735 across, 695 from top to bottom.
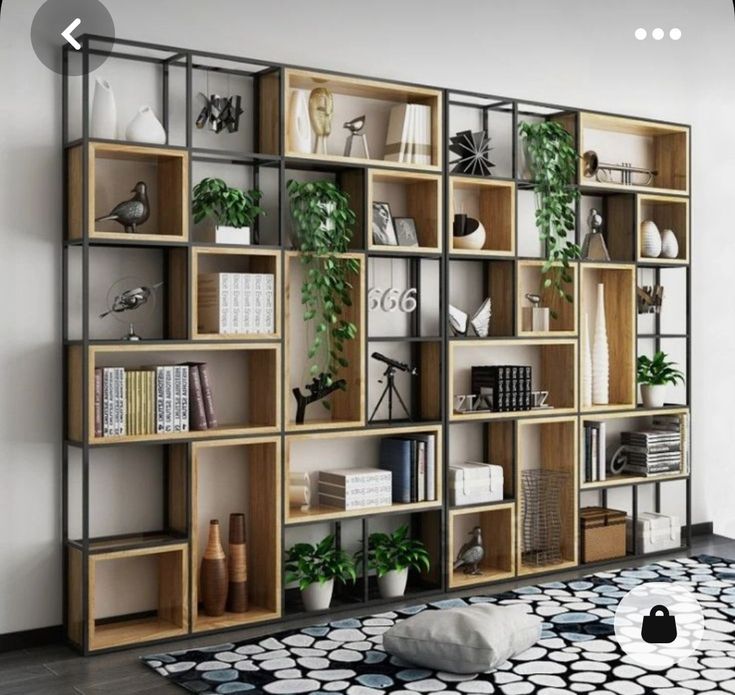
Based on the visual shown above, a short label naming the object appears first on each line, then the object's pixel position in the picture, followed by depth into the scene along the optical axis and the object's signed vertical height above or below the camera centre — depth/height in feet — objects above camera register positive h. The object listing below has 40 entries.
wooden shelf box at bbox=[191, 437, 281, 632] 15.58 -2.05
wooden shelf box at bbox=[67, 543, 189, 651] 14.25 -3.14
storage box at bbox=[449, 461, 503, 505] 17.51 -1.92
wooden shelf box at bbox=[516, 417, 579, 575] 18.63 -1.73
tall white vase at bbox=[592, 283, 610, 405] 19.58 -0.05
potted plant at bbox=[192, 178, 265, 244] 15.10 +2.08
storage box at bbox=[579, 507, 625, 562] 19.06 -2.97
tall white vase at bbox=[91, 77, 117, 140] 14.32 +3.20
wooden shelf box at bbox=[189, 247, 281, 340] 14.88 +1.18
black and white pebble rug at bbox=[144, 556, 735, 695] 12.61 -3.63
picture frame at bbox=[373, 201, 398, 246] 16.86 +2.03
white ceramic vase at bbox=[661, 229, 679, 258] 20.24 +2.09
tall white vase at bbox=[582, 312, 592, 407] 19.36 -0.14
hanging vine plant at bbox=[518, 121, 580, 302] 18.26 +2.87
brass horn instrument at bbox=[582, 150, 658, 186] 19.43 +3.38
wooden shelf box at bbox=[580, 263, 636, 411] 19.71 +0.72
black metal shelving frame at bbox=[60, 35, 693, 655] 14.07 +1.67
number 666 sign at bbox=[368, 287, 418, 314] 17.22 +0.96
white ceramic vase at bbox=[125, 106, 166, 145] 14.53 +3.04
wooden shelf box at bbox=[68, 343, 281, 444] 14.23 -0.23
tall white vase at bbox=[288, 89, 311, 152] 16.05 +3.40
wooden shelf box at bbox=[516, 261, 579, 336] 18.76 +1.02
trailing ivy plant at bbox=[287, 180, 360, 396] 15.81 +1.44
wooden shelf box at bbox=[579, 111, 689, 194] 19.89 +3.93
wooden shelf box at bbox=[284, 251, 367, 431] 16.47 +0.11
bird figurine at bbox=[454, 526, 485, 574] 17.79 -3.07
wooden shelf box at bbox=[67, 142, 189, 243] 14.15 +2.32
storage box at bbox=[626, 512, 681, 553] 19.85 -3.06
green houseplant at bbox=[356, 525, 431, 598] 16.74 -2.97
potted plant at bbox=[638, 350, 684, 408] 20.08 -0.33
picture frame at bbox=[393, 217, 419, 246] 17.19 +1.99
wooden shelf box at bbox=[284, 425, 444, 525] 16.02 -1.45
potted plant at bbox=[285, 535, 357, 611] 15.94 -2.98
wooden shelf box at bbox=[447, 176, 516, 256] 17.79 +2.52
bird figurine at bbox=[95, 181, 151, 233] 14.47 +1.97
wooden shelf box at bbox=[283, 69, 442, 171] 16.08 +3.94
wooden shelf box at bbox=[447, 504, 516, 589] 17.54 -2.91
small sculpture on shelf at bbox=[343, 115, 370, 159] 16.76 +3.44
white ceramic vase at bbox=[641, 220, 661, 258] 19.95 +2.13
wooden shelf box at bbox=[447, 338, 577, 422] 17.79 -0.04
